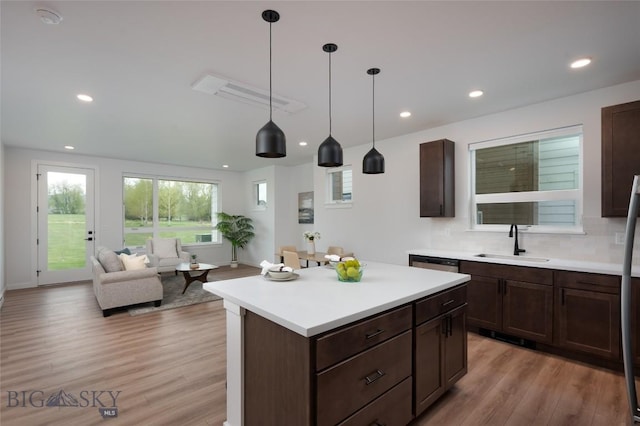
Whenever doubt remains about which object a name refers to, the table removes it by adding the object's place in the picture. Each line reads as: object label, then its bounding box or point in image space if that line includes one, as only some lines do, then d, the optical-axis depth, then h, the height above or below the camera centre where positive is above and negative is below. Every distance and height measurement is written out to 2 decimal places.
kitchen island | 1.36 -0.70
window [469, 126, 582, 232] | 3.39 +0.38
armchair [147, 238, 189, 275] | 6.53 -0.91
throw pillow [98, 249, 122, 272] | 4.50 -0.73
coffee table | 5.52 -1.09
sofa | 4.21 -1.04
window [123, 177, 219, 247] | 7.13 +0.08
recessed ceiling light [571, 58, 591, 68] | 2.56 +1.29
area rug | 4.61 -1.45
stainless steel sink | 3.35 -0.54
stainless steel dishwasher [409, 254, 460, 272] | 3.61 -0.64
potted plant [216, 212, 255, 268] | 8.19 -0.46
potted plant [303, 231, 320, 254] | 5.68 -0.54
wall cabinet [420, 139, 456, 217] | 4.05 +0.46
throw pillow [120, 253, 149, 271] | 4.72 -0.78
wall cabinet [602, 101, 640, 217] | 2.73 +0.53
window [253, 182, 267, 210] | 8.17 +0.50
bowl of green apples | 2.17 -0.43
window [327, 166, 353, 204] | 5.83 +0.55
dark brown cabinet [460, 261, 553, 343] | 3.00 -0.94
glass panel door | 6.08 -0.20
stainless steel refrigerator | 1.94 -0.62
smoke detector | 1.89 +1.28
